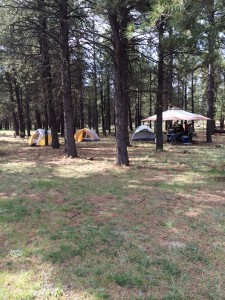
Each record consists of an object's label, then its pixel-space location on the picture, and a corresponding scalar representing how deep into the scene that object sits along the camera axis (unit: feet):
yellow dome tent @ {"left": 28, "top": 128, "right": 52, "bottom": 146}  51.90
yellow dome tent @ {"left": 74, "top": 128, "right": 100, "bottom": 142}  60.23
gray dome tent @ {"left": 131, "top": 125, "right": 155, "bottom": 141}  60.85
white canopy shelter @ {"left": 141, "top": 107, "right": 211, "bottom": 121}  52.77
